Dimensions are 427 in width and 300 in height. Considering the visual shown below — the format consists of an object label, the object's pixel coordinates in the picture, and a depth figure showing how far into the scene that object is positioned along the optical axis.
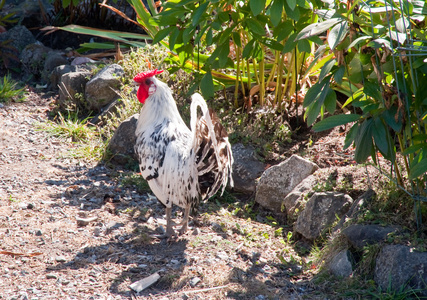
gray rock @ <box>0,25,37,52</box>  15.71
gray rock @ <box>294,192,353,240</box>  7.68
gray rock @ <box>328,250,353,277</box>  6.49
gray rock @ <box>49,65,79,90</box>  13.97
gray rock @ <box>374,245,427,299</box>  5.86
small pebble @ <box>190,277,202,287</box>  6.64
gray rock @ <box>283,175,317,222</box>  8.34
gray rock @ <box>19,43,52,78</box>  14.94
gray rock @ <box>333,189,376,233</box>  7.14
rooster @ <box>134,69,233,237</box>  7.53
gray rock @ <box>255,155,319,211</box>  8.96
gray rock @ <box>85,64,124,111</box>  12.66
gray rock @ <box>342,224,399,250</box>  6.45
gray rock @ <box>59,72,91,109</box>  12.91
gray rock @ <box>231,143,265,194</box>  9.59
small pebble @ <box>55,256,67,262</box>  7.05
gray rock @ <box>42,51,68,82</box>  14.61
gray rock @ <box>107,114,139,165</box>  10.42
